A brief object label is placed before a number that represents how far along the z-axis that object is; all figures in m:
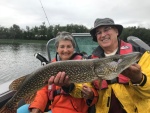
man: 1.21
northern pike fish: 1.32
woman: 1.47
